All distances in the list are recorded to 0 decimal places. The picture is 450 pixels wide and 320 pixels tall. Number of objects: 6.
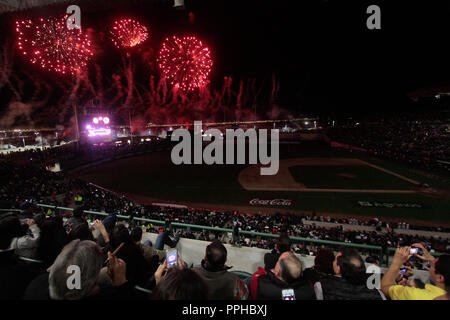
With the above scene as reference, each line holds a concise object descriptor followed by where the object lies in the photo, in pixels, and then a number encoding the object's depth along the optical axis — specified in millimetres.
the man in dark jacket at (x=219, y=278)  2604
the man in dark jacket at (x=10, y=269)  2404
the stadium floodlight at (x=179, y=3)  4355
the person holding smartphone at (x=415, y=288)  2645
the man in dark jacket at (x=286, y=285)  2629
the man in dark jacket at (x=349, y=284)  2562
